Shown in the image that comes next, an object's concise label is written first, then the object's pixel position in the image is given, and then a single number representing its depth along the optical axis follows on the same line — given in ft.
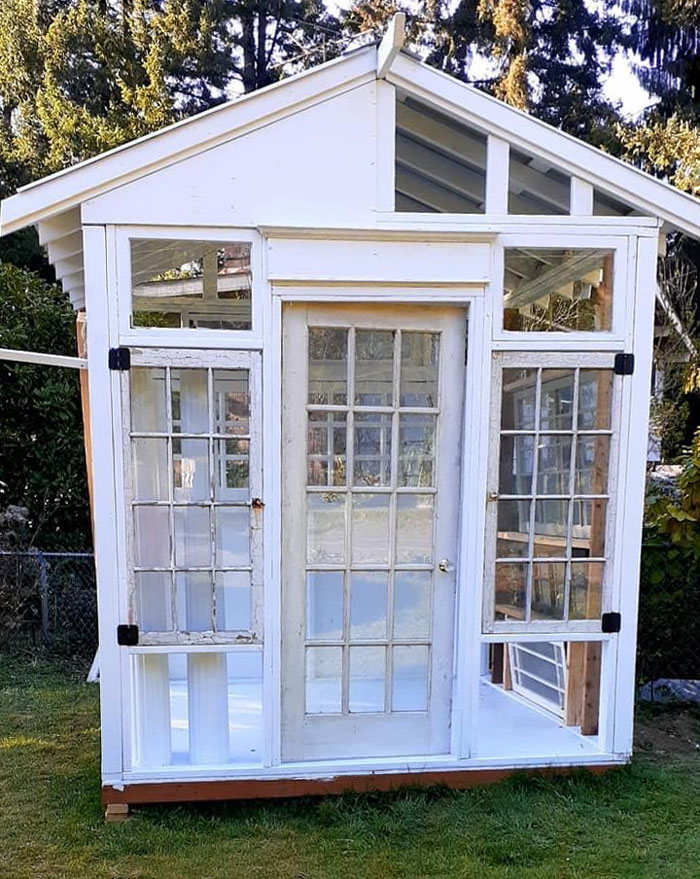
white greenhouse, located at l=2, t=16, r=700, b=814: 9.12
